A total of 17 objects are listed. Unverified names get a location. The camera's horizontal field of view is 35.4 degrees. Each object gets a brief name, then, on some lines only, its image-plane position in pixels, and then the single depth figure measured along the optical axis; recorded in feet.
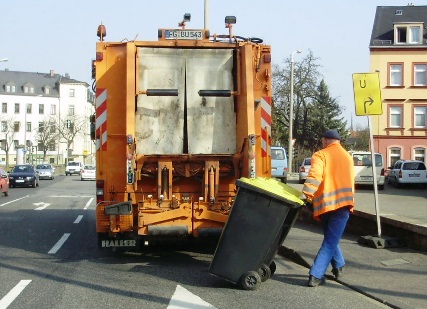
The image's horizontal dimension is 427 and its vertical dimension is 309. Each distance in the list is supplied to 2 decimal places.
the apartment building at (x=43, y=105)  366.43
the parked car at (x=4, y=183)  97.64
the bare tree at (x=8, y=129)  326.32
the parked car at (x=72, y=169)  233.80
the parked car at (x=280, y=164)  109.60
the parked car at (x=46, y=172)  189.76
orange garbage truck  30.25
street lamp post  136.26
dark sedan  131.95
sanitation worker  25.72
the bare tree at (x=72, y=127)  308.26
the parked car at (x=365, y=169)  101.76
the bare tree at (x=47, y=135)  310.24
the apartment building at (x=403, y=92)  179.11
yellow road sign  37.01
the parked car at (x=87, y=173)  173.28
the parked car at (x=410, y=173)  118.83
